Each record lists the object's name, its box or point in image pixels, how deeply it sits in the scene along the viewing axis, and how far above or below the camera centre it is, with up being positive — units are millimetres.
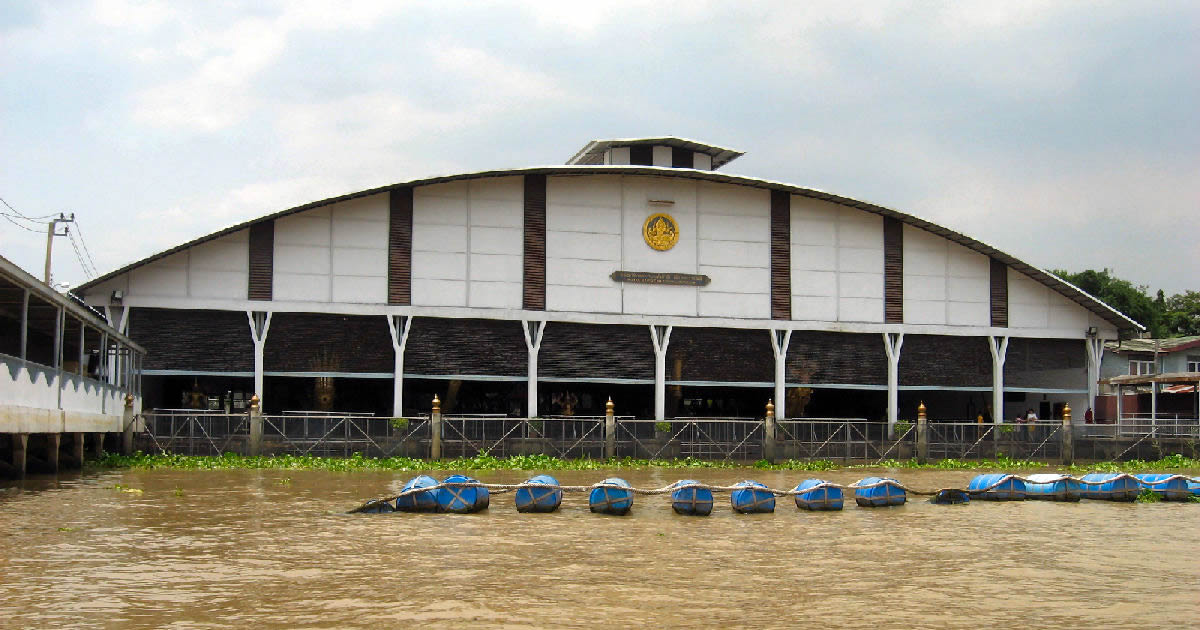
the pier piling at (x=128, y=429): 37312 -1564
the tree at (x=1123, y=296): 92062 +6971
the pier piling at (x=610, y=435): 40906 -1764
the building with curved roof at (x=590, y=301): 41844 +2977
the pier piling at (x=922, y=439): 43594 -1935
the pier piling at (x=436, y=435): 39422 -1770
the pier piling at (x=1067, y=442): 43938 -1991
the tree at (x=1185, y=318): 93188 +5417
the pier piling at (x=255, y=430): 38156 -1593
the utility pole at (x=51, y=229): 58812 +7243
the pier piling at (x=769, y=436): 41844 -1790
